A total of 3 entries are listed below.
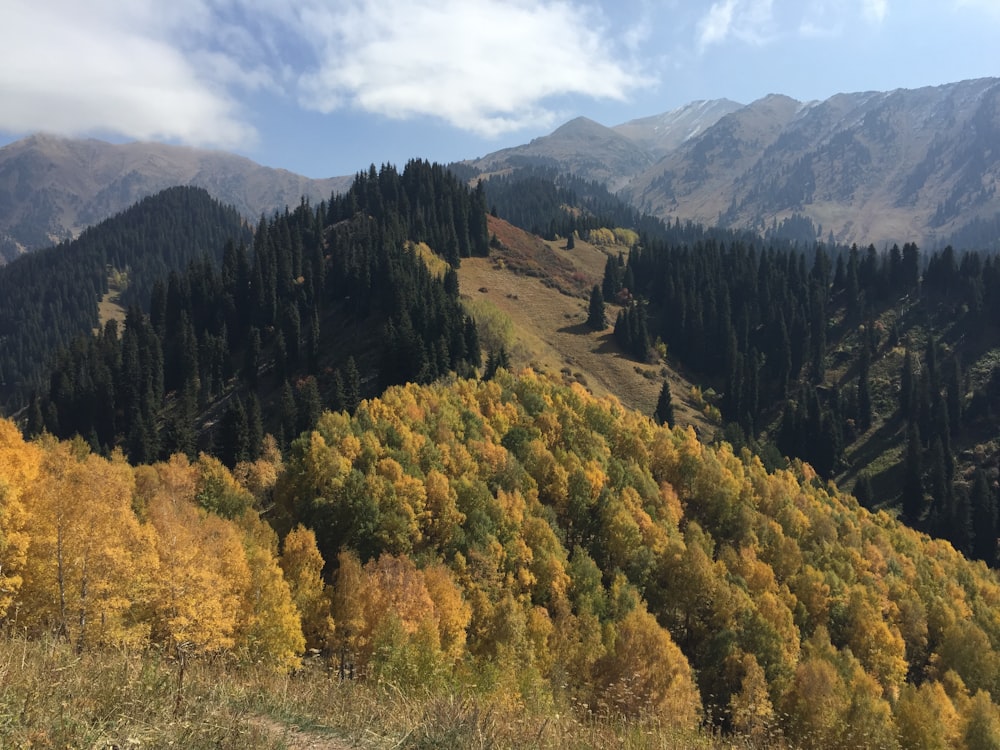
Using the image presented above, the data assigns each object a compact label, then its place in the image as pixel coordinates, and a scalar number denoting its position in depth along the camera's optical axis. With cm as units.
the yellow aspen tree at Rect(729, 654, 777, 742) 4847
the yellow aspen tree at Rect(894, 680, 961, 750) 4678
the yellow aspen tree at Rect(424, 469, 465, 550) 5900
